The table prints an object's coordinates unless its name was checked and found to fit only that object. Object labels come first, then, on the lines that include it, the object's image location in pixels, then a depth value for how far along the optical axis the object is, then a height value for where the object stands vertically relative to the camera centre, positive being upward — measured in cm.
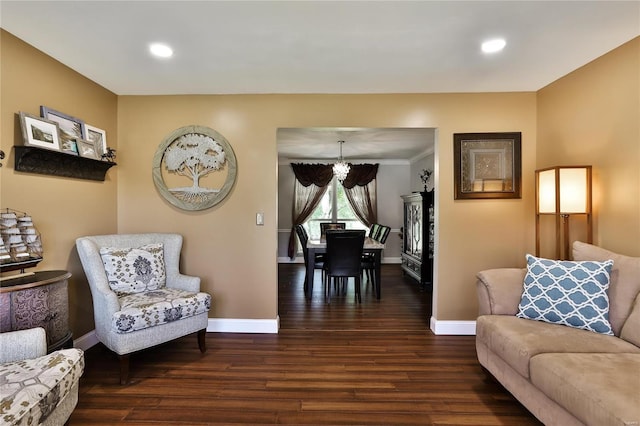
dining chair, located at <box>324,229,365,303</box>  388 -57
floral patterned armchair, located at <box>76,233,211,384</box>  212 -66
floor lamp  227 +11
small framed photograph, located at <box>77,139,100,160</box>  247 +53
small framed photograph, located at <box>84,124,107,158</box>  260 +66
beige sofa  127 -74
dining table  414 -61
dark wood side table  167 -54
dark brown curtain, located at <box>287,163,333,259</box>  668 +48
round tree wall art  298 +43
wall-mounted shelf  204 +37
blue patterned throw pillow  181 -53
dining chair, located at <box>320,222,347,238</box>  585 -30
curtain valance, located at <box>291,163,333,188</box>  666 +83
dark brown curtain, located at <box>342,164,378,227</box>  668 +43
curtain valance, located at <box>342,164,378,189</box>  668 +78
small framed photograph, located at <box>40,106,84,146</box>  223 +70
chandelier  516 +71
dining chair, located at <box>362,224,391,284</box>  435 -72
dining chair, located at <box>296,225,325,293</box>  444 -66
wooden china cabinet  459 -47
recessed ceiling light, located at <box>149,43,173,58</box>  211 +116
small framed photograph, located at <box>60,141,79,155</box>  233 +51
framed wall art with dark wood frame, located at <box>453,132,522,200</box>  294 +44
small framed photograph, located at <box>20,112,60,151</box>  203 +57
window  686 -1
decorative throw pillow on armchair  242 -47
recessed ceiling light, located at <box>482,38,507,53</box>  206 +115
